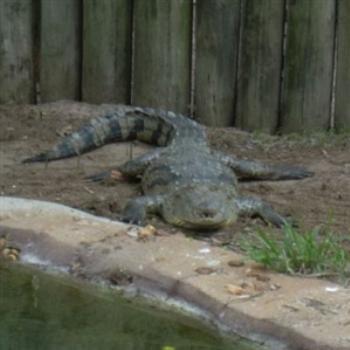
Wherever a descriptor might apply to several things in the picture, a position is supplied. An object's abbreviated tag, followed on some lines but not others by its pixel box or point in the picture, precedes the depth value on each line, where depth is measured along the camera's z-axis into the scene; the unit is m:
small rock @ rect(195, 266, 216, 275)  10.50
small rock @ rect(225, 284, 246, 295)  10.02
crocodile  12.79
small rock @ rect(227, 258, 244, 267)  10.70
